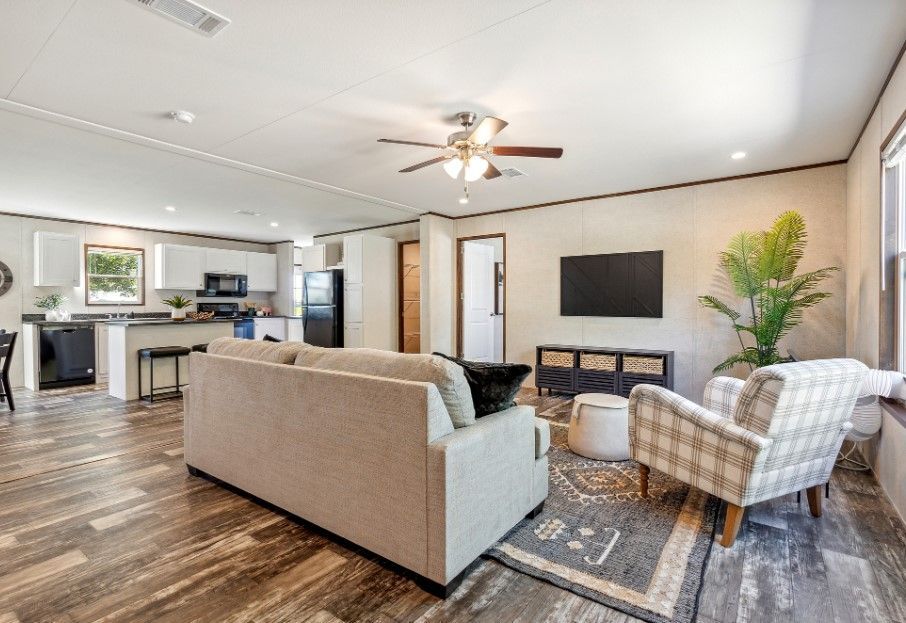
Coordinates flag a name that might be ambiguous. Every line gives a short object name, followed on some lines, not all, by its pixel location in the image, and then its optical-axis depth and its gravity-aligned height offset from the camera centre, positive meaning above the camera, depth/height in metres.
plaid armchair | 2.02 -0.61
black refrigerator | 7.17 -0.03
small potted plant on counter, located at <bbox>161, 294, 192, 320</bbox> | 6.58 +0.05
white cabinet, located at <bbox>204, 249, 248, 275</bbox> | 8.11 +0.82
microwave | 8.12 +0.40
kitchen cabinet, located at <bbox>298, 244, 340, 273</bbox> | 7.83 +0.87
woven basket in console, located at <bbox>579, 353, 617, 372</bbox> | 5.06 -0.63
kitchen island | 5.21 -0.45
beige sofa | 1.75 -0.68
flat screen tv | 5.08 +0.25
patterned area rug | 1.79 -1.12
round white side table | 3.16 -0.86
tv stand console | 4.77 -0.70
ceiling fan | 2.87 +1.09
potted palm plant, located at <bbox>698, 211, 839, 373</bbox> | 3.77 +0.22
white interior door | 6.85 +0.07
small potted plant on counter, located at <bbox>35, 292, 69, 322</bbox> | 6.49 +0.02
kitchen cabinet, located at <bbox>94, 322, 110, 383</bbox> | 6.70 -0.67
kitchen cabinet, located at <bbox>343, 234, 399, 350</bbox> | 6.95 +0.22
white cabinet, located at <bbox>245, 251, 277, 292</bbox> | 8.81 +0.70
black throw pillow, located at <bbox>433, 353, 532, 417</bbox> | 2.12 -0.36
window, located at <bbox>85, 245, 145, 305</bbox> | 7.13 +0.50
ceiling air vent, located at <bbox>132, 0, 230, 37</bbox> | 1.95 +1.30
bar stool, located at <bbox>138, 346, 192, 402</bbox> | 5.19 -0.56
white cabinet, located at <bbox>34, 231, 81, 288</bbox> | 6.45 +0.68
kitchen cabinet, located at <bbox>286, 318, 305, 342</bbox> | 9.05 -0.45
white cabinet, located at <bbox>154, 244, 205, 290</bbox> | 7.51 +0.67
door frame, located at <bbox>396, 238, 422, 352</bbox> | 7.32 +0.29
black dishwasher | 5.98 -0.66
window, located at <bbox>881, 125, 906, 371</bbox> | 2.68 +0.26
